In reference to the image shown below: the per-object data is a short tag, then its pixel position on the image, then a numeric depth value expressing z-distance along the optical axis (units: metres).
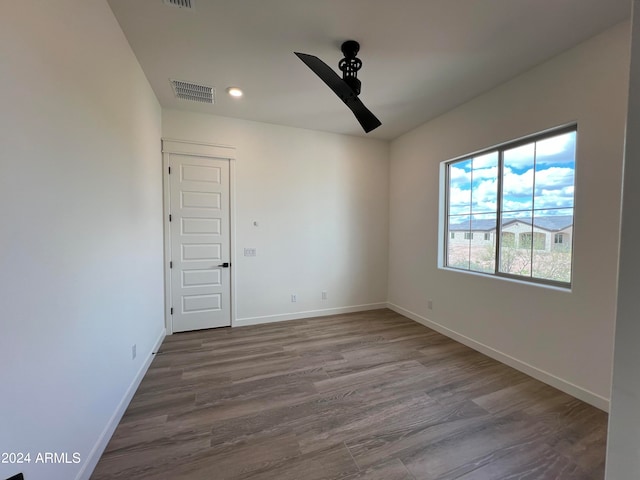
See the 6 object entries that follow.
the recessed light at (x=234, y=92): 2.85
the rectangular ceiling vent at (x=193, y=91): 2.77
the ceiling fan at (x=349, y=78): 1.86
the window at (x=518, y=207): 2.30
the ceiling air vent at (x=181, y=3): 1.77
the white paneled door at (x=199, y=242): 3.41
